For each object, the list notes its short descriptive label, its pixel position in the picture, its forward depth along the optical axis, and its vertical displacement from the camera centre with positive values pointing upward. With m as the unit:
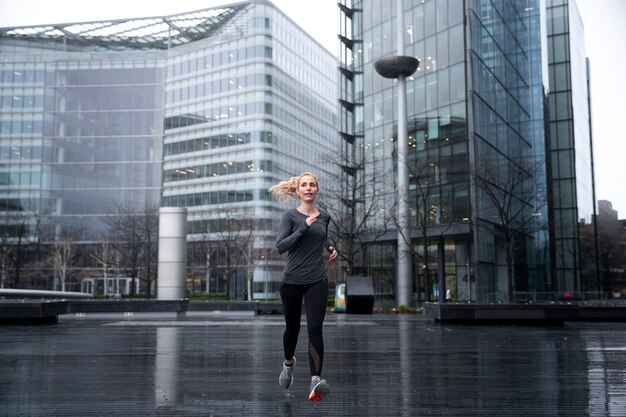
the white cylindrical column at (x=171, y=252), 29.89 +1.02
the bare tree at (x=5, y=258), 59.47 +1.43
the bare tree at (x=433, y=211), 41.55 +4.38
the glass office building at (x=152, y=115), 83.88 +23.15
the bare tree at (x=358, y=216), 35.23 +4.08
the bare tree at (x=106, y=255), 63.78 +1.93
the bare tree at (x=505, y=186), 33.44 +5.59
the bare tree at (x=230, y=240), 60.28 +3.44
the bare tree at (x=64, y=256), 69.31 +1.94
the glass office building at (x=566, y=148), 60.50 +13.39
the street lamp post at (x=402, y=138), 33.56 +7.67
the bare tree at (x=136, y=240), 58.28 +3.33
